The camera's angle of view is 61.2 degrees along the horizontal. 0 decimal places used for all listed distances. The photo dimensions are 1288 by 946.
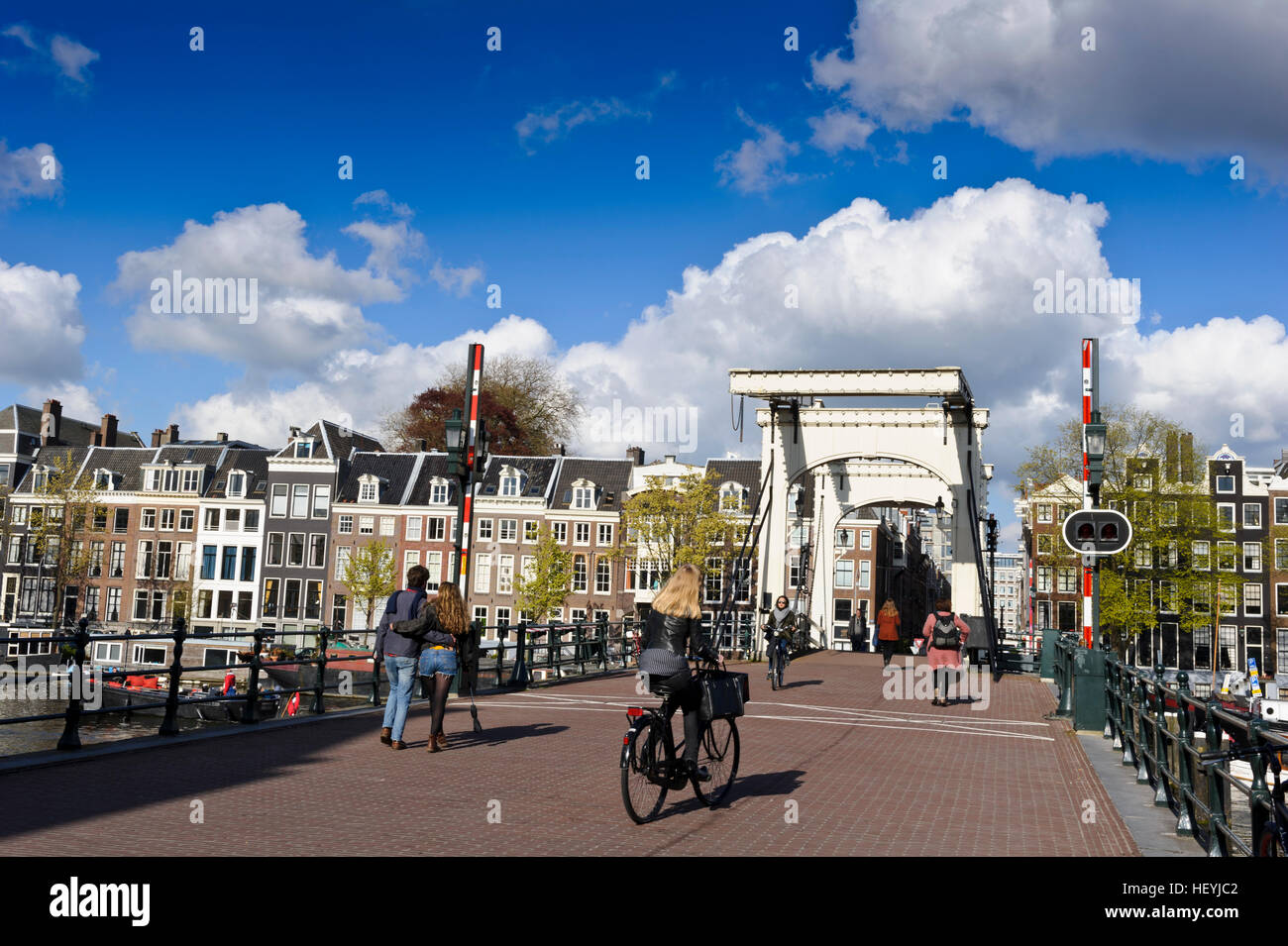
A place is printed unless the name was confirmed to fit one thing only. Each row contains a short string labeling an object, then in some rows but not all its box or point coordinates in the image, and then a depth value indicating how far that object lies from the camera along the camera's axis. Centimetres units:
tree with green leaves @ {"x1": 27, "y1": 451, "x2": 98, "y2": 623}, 5669
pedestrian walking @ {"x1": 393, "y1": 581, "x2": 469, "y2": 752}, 1025
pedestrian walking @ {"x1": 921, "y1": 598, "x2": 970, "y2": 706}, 1596
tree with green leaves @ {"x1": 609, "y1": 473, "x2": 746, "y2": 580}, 4703
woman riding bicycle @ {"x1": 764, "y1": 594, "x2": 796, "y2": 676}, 1878
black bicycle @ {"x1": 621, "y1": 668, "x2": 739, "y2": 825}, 702
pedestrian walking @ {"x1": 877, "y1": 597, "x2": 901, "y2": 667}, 2217
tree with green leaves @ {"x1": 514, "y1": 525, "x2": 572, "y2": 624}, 5162
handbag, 752
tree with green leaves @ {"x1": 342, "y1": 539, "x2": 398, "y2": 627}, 5356
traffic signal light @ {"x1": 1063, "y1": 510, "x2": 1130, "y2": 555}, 1250
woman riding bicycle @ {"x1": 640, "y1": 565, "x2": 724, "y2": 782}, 741
